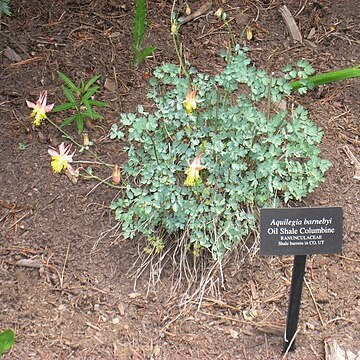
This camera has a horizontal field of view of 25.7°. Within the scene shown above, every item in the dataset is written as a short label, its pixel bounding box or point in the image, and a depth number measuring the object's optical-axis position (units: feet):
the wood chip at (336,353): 8.48
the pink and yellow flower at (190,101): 8.43
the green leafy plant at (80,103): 10.01
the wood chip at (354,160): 10.24
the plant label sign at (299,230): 7.68
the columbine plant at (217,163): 8.97
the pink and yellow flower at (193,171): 8.25
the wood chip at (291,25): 11.62
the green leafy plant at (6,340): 7.50
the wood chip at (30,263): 9.37
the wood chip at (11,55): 11.27
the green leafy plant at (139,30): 10.23
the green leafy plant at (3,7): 9.83
